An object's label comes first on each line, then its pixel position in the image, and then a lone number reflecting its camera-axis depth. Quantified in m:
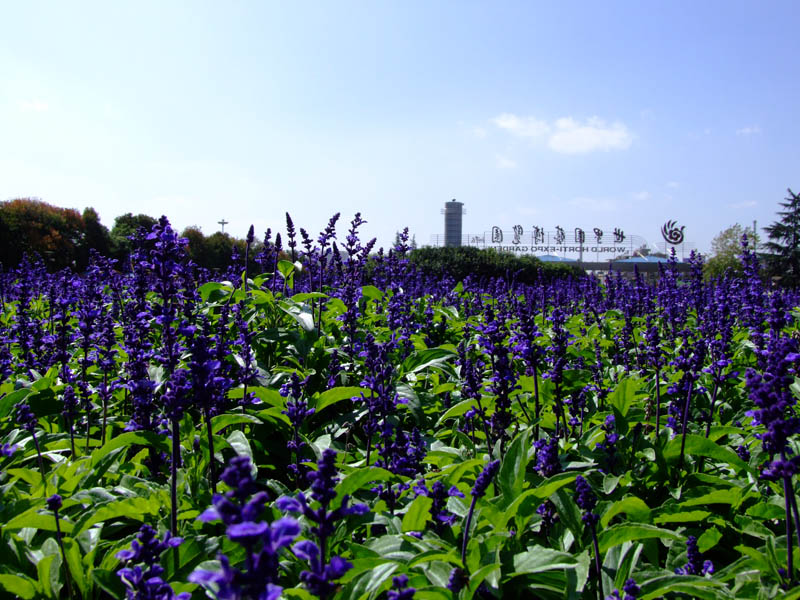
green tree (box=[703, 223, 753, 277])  46.75
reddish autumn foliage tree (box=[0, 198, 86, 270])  25.33
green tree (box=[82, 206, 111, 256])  30.62
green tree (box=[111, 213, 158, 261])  29.45
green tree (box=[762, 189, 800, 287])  48.28
